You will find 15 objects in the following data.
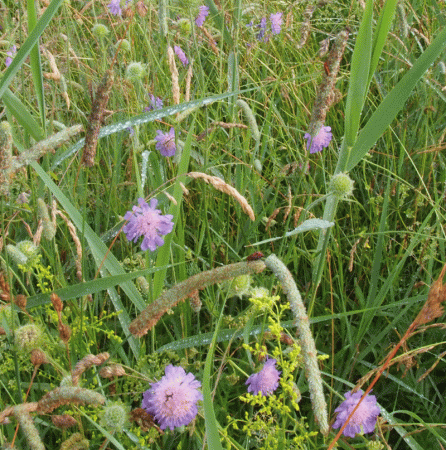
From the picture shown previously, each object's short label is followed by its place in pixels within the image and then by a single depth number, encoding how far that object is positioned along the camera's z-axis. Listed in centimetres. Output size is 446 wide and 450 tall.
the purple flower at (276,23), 76
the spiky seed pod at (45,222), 38
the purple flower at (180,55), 66
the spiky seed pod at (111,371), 36
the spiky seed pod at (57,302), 35
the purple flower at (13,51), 57
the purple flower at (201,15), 70
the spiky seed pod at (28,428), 33
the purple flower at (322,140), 53
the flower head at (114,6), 71
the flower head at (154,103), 56
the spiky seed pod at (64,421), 36
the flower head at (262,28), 77
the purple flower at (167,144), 54
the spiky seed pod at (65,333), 36
